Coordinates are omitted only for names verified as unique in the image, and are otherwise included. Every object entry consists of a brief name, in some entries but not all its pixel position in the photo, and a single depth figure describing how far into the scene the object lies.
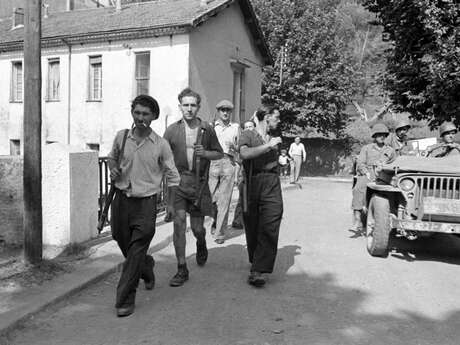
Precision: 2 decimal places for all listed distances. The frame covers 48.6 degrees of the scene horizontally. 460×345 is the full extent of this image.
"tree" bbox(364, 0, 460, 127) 9.47
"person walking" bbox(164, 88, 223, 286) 5.10
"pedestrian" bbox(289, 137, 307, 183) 18.47
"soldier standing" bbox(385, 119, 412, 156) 8.08
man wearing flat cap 7.32
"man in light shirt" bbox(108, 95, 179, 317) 4.10
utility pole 4.83
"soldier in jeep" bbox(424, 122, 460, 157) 7.02
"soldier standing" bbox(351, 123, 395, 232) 7.47
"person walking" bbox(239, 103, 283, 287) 4.96
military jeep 5.80
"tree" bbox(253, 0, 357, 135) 26.34
